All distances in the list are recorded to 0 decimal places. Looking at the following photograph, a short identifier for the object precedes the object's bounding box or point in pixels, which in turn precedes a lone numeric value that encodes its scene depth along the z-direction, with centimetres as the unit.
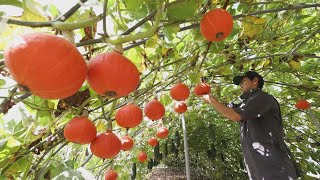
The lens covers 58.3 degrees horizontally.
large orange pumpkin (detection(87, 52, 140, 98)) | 66
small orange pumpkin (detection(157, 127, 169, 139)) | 318
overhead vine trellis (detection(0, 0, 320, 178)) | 112
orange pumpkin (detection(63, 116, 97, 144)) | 100
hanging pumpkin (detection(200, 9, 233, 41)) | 98
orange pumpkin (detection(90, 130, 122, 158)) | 104
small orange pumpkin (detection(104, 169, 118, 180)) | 238
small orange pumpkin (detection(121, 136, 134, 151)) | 192
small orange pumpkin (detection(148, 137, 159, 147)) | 370
